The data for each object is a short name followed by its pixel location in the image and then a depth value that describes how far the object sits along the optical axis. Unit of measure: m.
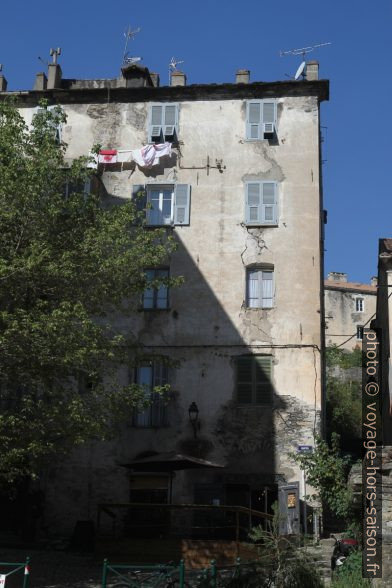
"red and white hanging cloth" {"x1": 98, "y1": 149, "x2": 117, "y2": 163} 25.11
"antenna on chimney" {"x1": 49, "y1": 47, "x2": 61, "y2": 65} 27.39
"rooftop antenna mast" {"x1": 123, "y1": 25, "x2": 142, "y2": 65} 27.20
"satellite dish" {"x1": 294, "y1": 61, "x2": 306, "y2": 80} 25.66
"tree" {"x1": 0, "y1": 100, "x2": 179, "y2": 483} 15.18
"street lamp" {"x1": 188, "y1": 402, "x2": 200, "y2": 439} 22.33
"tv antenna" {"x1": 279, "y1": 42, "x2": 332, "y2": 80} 25.66
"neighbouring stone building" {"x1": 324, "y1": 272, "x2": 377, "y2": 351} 59.81
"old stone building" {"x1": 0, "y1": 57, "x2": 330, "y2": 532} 22.27
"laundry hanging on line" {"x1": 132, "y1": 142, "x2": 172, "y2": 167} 25.00
